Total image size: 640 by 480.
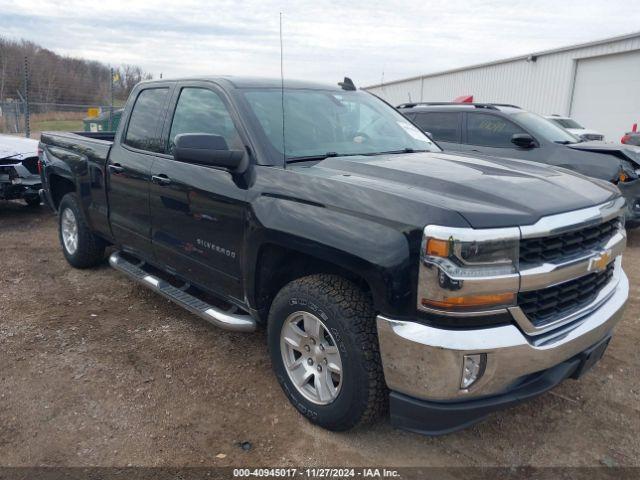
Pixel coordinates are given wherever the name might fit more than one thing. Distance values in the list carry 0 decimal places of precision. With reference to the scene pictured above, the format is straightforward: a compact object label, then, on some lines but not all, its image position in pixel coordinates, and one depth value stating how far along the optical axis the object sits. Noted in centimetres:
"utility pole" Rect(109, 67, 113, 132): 1365
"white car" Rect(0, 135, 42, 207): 739
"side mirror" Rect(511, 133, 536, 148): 697
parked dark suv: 677
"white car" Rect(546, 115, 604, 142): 1217
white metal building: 1608
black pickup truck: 227
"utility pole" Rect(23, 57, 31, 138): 1636
